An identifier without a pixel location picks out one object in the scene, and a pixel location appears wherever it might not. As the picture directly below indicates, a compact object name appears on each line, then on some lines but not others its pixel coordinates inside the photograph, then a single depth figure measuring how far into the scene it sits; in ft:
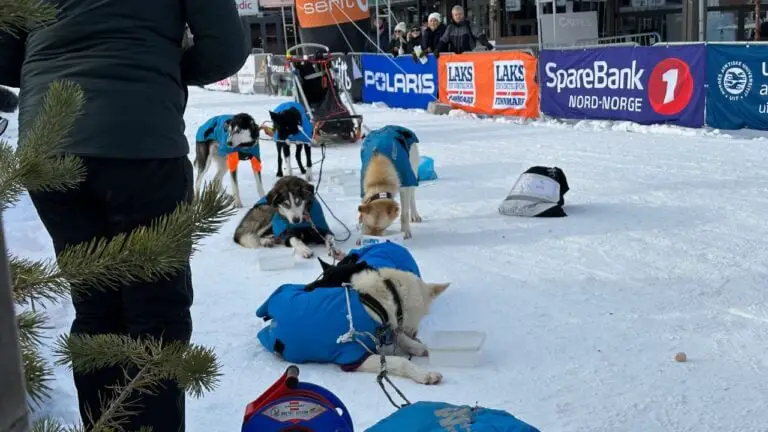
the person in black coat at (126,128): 6.06
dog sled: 35.17
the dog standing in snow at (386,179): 18.52
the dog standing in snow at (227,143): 23.34
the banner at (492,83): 41.22
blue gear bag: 6.38
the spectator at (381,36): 57.96
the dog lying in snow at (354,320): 11.16
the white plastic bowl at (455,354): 11.29
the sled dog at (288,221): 18.26
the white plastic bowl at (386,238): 15.57
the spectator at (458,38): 46.93
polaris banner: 48.96
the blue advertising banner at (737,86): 30.48
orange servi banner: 59.21
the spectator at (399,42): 53.01
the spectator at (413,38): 51.88
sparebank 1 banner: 33.14
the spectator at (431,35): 48.60
